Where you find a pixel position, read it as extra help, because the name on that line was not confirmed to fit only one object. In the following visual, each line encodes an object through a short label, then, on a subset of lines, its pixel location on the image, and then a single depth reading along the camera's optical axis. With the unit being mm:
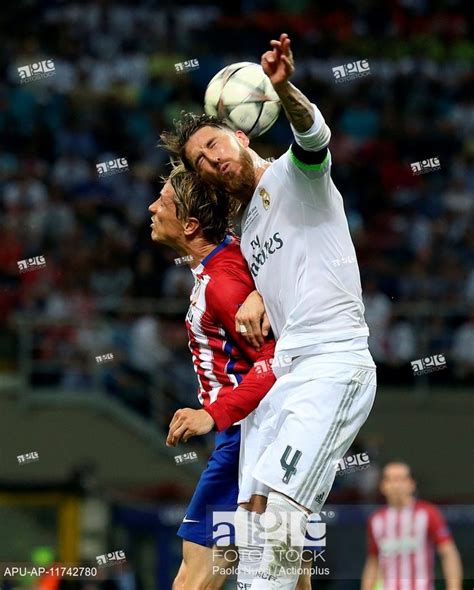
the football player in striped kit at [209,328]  10961
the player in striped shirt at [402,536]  17094
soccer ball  11672
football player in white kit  9875
